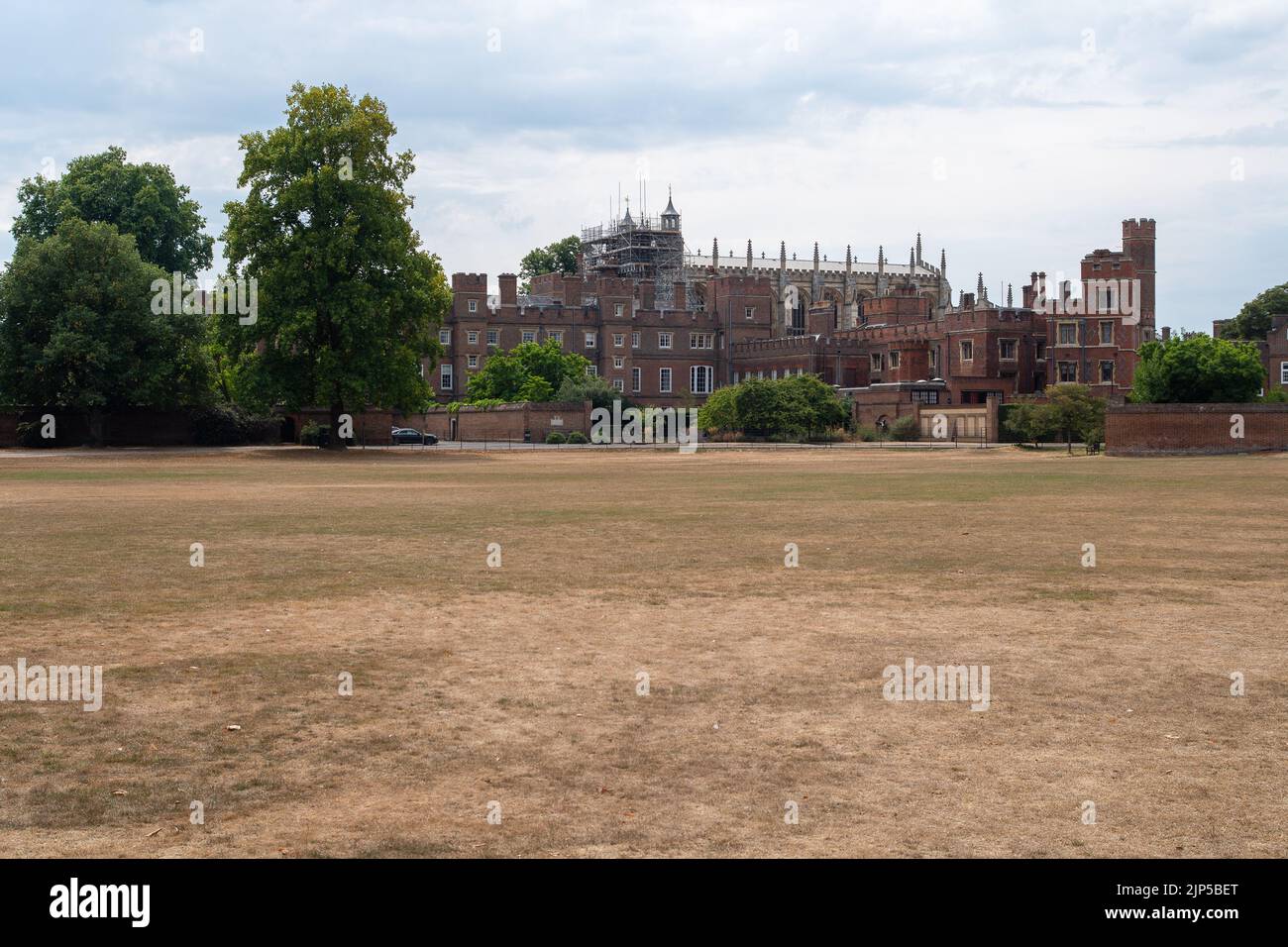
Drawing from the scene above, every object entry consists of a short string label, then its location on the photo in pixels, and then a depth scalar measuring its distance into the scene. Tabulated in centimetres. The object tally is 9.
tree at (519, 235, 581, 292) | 15288
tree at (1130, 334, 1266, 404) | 7600
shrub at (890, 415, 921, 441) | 9244
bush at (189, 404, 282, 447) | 7212
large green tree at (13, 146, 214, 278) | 7800
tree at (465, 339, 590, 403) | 10244
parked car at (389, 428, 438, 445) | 8991
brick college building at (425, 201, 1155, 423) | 10112
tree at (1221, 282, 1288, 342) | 11806
